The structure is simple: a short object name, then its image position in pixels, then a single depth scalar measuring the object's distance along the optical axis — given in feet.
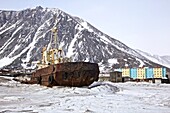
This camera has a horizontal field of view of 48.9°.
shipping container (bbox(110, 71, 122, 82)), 164.81
